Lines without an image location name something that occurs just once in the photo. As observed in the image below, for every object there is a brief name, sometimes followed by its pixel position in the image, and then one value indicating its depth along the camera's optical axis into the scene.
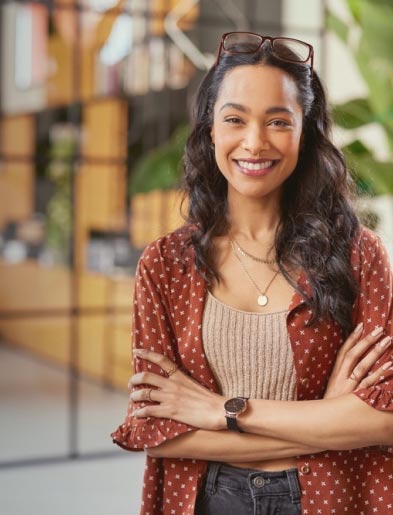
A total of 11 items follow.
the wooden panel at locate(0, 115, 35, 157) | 4.88
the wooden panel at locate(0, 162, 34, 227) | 4.93
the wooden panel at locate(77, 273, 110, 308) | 5.39
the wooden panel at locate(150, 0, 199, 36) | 5.38
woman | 1.40
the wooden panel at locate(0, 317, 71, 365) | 5.06
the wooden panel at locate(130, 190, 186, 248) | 5.51
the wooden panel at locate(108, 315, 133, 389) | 5.69
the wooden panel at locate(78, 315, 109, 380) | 5.66
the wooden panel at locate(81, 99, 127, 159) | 5.22
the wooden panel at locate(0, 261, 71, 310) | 4.96
